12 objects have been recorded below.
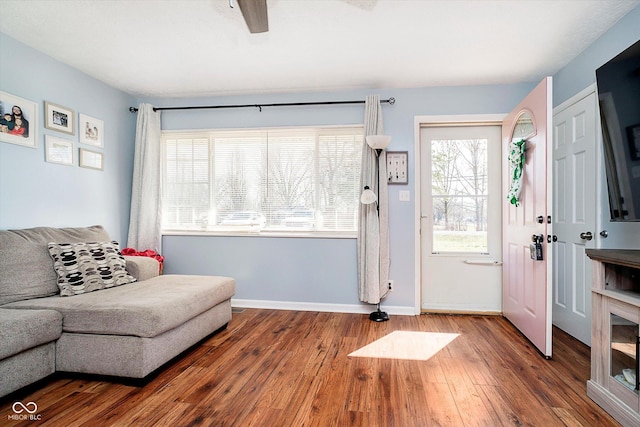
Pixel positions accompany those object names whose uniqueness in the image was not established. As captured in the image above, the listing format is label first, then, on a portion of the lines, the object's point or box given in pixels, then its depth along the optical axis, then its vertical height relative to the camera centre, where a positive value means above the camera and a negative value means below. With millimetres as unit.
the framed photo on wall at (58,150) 2877 +561
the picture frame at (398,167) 3539 +488
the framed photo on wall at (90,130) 3211 +823
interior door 2605 +6
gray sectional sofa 1927 -629
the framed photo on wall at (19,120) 2537 +735
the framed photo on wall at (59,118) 2861 +848
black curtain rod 3551 +1210
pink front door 2414 -98
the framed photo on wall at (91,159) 3219 +537
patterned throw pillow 2449 -428
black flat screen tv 1765 +471
